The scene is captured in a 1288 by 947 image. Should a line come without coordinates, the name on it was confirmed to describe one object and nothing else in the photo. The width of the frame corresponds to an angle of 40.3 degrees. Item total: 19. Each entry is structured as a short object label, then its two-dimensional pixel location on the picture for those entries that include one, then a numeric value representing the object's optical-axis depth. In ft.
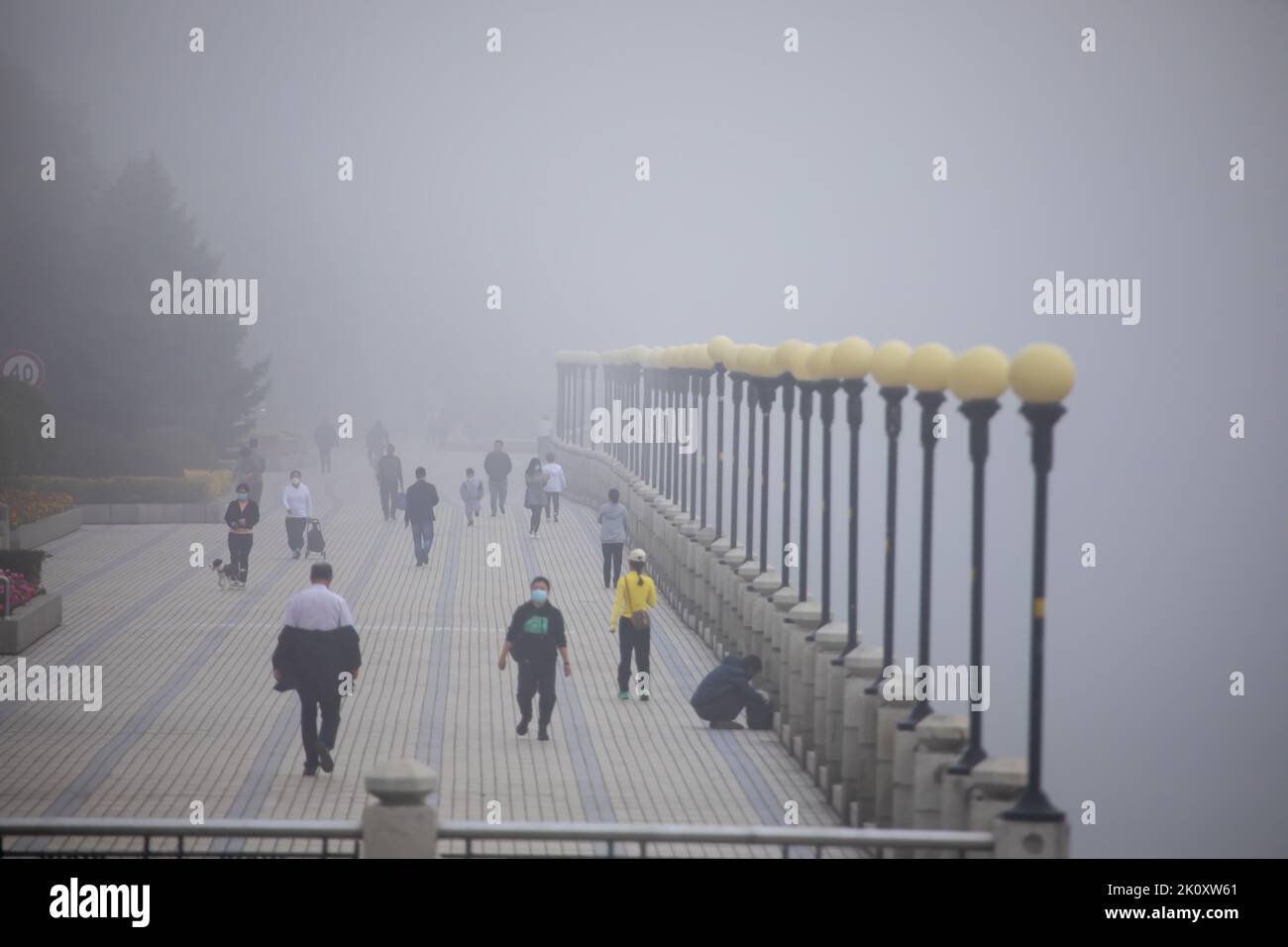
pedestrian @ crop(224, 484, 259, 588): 78.02
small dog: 80.48
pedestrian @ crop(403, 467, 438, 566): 86.12
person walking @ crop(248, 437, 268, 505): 102.01
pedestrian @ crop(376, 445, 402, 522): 110.63
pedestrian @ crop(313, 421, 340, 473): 154.51
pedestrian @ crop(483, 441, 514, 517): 111.65
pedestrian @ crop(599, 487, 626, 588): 76.95
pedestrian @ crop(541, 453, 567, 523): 108.47
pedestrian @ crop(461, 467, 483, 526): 108.27
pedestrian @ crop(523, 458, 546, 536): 103.76
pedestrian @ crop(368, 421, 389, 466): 144.87
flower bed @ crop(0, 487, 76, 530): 94.89
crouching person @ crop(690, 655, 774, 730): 53.01
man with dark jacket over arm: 43.78
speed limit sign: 74.74
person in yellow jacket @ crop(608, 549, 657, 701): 55.77
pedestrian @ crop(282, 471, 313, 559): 86.74
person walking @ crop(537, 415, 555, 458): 150.82
